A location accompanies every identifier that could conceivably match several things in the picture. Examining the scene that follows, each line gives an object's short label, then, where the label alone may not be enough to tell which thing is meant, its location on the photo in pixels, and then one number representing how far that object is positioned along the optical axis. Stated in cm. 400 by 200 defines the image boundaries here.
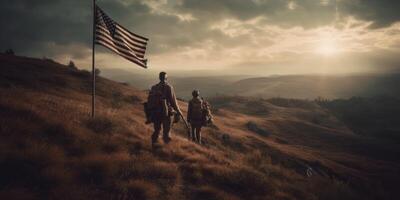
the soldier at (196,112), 1249
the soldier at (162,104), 833
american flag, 904
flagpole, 906
